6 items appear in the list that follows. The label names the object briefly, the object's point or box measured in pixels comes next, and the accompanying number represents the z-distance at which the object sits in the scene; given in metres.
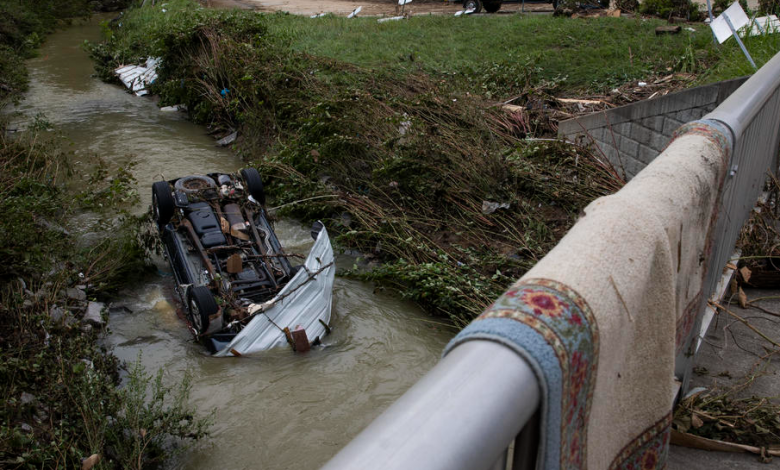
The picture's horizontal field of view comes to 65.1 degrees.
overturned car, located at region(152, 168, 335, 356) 6.07
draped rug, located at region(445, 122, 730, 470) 1.08
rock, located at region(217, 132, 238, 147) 12.66
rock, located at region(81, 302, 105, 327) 6.36
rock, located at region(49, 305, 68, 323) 5.76
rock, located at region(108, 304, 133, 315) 7.26
